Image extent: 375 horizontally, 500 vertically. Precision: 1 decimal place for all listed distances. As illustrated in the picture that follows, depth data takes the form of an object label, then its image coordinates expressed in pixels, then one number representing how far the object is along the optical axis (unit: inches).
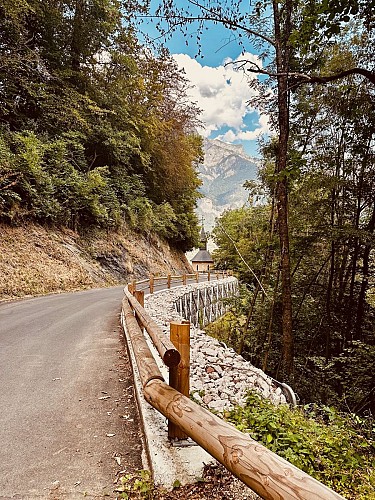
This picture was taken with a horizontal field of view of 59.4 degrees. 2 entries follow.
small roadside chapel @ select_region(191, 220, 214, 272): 1779.9
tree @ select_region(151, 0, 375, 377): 207.6
